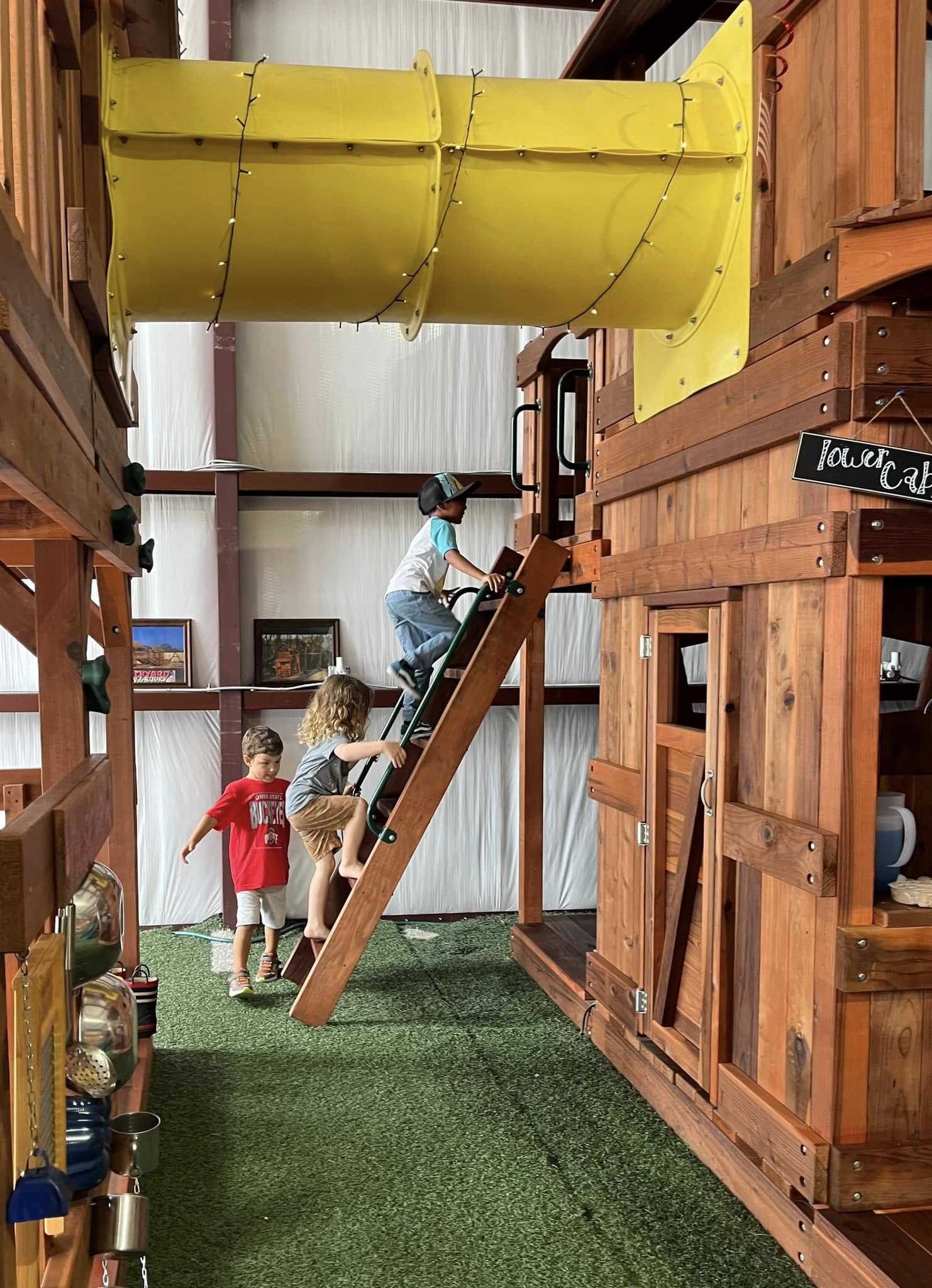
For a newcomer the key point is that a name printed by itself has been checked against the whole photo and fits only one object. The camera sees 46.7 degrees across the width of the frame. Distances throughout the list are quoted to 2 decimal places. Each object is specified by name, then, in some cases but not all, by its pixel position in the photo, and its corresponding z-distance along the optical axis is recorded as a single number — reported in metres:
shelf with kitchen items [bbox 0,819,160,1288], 1.75
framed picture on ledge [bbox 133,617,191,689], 7.11
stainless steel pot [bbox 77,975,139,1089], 3.15
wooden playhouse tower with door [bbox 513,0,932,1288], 3.04
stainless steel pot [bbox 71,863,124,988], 2.77
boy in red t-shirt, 5.73
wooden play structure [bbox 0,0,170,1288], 1.66
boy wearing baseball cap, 5.80
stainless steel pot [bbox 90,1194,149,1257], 2.72
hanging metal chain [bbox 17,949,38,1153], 1.86
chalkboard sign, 2.99
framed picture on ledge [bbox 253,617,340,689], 7.24
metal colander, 2.87
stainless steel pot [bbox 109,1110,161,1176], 3.17
